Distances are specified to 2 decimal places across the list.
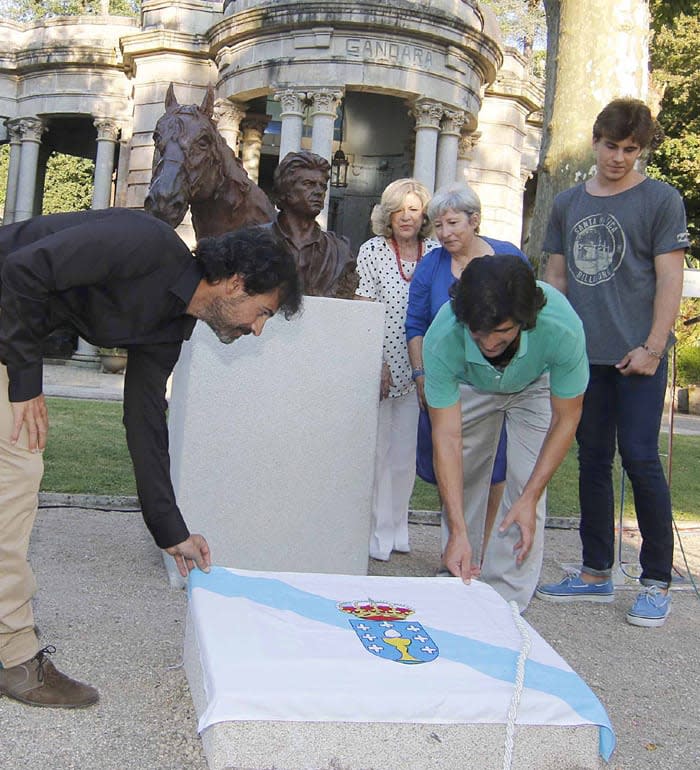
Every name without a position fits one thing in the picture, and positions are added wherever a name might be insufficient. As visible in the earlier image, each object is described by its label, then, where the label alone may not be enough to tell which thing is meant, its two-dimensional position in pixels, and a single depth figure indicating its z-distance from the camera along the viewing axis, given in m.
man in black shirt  2.76
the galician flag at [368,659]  2.59
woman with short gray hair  4.69
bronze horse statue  4.55
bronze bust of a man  4.97
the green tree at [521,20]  33.00
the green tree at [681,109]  23.69
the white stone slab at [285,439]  4.68
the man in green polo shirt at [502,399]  3.22
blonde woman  5.47
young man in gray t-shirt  4.48
